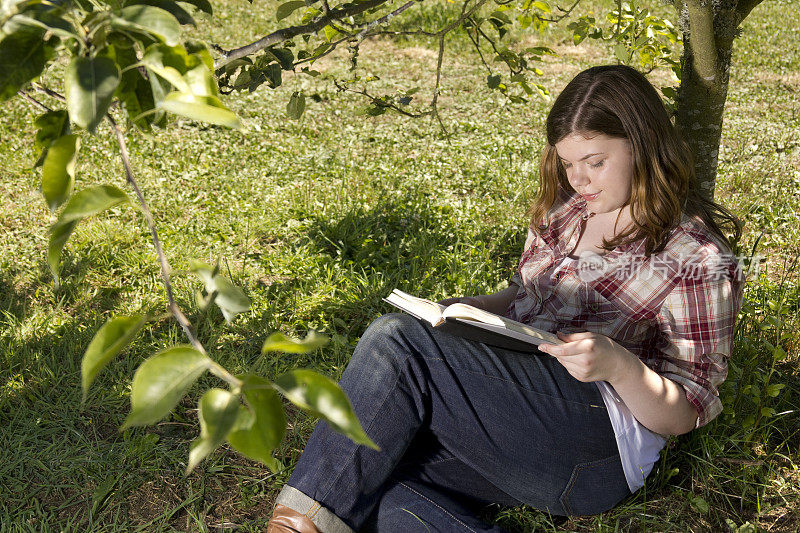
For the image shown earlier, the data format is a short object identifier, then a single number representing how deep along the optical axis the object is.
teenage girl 1.96
